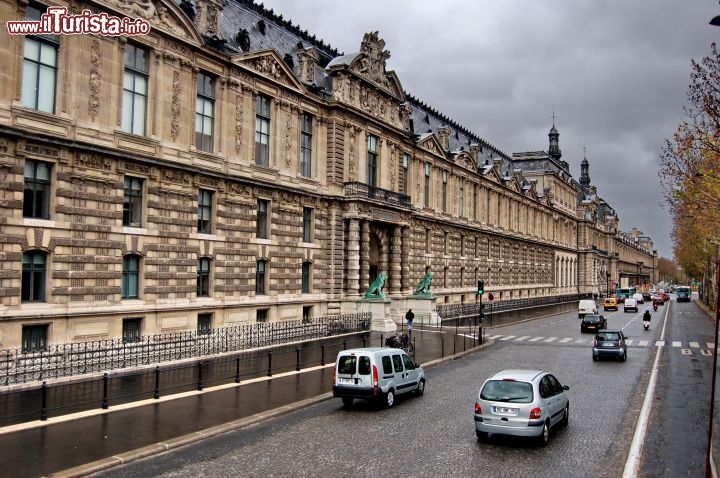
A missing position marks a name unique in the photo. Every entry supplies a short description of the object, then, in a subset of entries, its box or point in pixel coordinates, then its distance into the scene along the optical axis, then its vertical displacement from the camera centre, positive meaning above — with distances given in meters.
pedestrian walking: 39.84 -2.86
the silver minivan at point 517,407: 15.03 -3.24
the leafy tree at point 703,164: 23.44 +5.34
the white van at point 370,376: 19.42 -3.30
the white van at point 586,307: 65.17 -3.26
